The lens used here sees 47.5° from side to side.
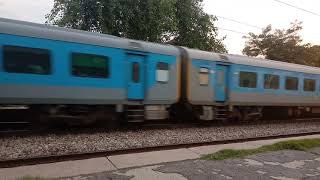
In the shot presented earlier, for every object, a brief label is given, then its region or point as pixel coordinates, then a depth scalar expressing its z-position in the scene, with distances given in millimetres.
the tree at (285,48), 36969
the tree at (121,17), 20734
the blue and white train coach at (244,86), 13906
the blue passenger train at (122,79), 9695
